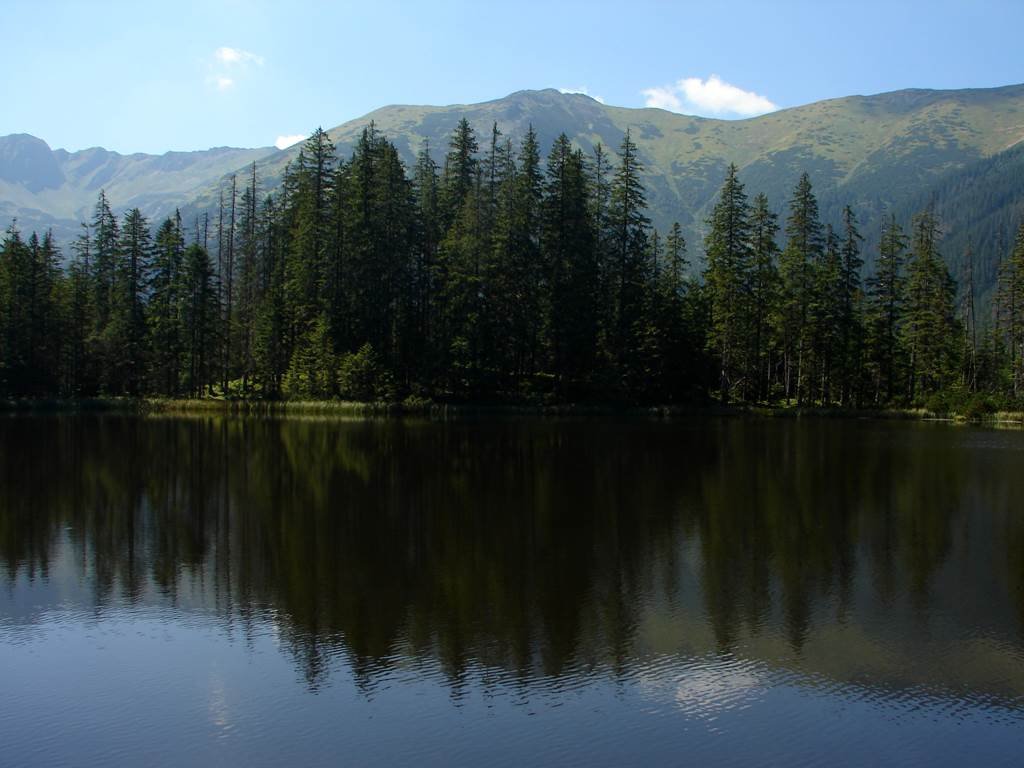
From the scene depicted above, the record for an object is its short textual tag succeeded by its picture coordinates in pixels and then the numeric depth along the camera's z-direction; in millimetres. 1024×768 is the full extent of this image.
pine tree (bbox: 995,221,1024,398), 78938
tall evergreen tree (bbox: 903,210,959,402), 78938
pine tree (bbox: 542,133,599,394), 71562
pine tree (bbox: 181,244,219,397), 78000
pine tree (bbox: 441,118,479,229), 81438
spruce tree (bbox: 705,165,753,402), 75188
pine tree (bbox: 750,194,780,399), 76875
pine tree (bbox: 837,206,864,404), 78312
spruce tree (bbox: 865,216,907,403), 79125
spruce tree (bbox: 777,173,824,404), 76812
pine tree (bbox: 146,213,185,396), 78062
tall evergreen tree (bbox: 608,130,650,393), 73750
